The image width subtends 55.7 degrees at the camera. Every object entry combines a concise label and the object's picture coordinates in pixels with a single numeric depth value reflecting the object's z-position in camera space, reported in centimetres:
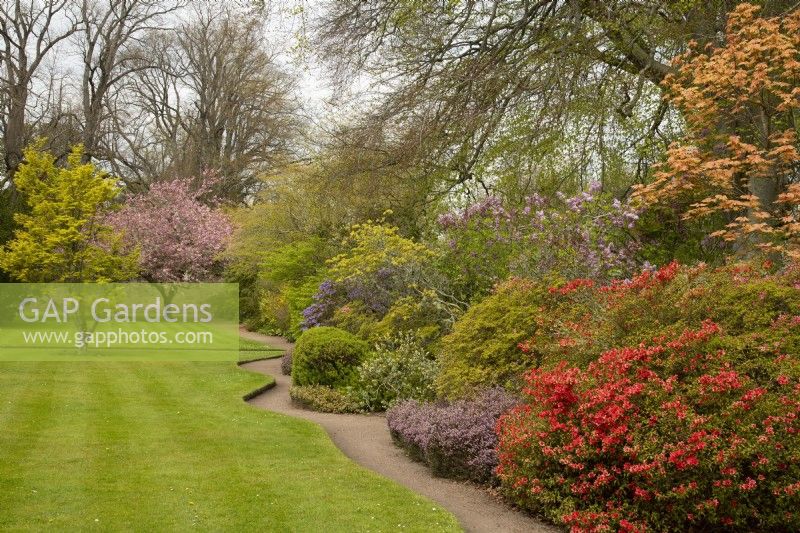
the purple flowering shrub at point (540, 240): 1061
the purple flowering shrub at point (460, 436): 728
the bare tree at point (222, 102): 3353
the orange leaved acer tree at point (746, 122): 809
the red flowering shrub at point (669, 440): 528
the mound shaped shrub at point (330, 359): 1232
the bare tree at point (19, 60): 2811
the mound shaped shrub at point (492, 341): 863
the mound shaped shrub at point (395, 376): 1098
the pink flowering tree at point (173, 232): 2806
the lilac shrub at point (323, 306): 1714
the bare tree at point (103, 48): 3022
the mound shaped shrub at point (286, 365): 1584
